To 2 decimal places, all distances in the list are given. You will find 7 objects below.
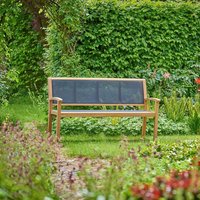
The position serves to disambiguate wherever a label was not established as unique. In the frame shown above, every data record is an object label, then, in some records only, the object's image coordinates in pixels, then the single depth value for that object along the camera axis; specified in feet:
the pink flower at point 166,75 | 54.79
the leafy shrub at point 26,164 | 17.25
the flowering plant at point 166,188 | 15.10
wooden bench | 42.88
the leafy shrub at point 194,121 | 47.05
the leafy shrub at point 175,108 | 49.61
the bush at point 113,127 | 45.56
